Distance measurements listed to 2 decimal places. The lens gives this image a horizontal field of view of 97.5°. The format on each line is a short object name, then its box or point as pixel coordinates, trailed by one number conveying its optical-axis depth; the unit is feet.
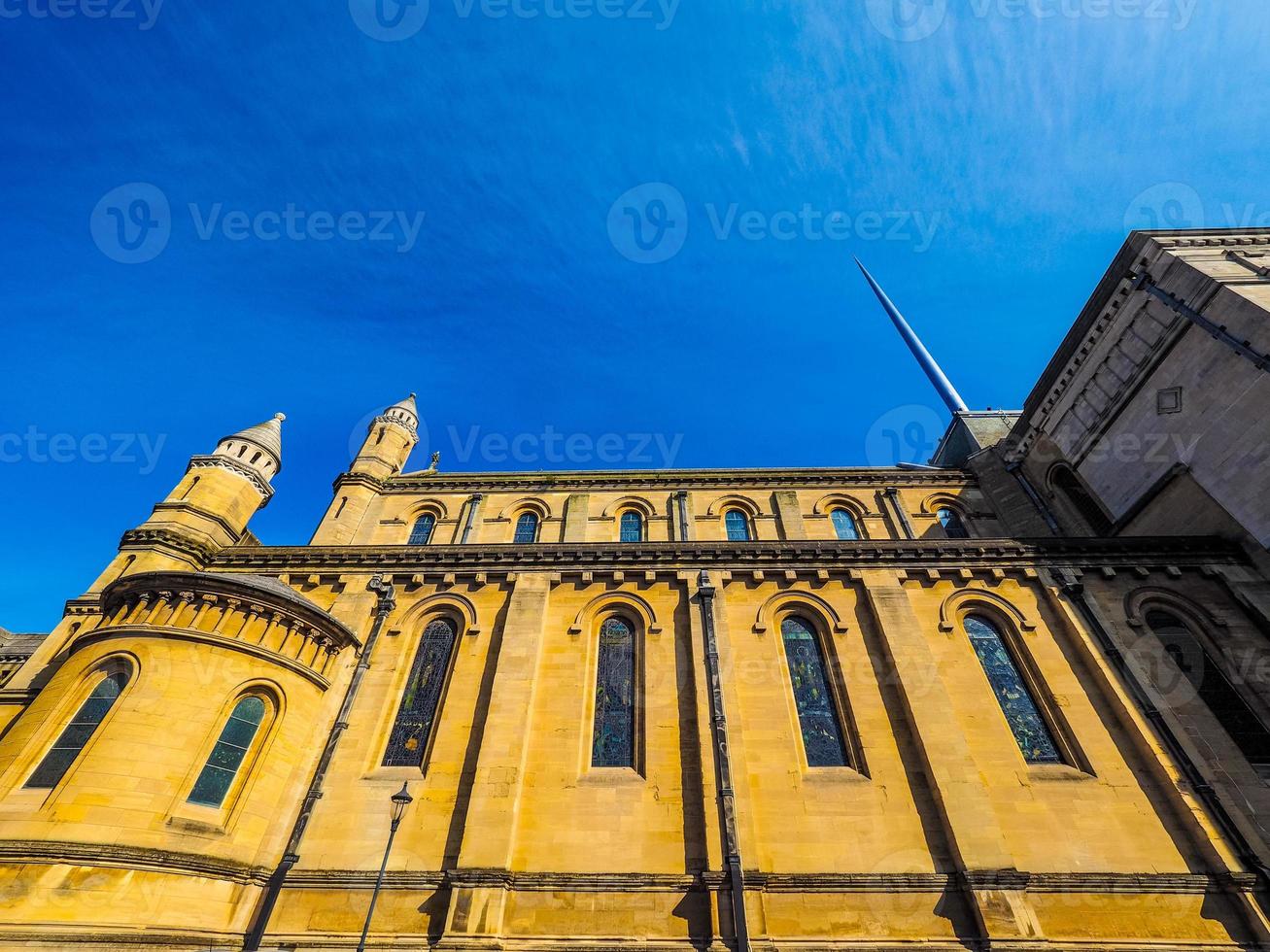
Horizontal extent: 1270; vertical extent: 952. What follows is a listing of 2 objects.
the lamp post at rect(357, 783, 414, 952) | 35.14
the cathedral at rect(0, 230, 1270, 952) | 36.58
